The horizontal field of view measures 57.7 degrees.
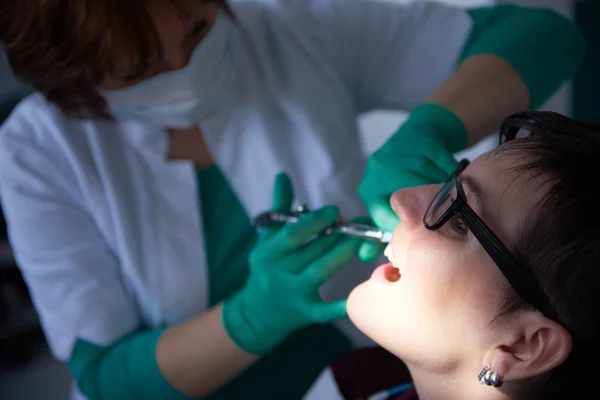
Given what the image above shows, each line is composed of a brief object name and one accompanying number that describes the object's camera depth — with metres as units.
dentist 0.85
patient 0.58
